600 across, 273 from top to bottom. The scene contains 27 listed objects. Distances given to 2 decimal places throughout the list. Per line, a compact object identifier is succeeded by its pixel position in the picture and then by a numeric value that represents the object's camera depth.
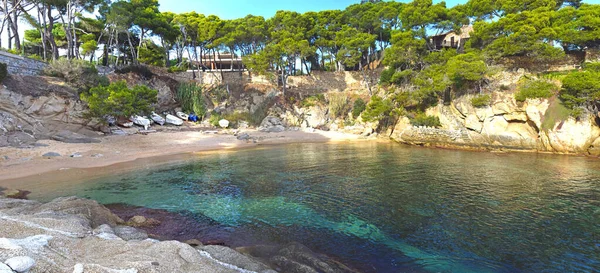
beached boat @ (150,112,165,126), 34.36
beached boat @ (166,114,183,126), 35.19
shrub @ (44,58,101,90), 27.66
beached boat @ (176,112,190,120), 38.25
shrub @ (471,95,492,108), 26.06
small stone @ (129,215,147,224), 8.86
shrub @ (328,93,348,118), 41.88
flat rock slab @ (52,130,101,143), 22.42
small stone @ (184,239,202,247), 6.93
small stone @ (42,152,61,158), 18.72
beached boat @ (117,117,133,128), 29.78
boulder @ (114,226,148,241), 6.58
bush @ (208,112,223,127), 37.97
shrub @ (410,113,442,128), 29.66
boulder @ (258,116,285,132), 37.12
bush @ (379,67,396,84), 39.25
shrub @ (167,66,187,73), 44.10
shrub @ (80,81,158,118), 24.77
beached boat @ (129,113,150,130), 31.26
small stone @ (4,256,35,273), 3.39
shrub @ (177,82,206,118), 39.84
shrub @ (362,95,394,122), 32.34
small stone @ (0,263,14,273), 3.21
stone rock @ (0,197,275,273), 3.89
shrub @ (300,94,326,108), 43.25
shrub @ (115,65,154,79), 37.25
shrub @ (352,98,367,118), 39.25
